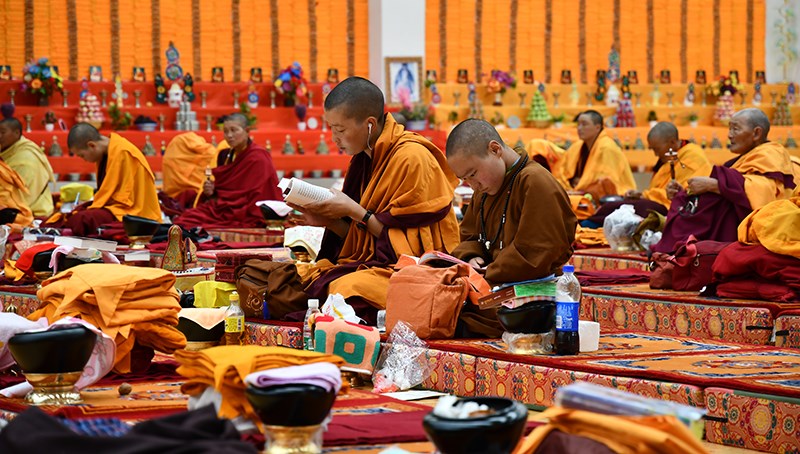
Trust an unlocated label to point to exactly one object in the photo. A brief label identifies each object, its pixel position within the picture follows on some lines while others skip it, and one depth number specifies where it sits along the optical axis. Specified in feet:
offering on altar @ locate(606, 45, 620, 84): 59.31
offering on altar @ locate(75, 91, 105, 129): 48.11
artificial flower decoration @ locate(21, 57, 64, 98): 48.52
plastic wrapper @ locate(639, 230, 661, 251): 30.80
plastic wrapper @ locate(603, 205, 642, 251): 31.14
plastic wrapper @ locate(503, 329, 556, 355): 16.43
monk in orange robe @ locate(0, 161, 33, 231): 35.40
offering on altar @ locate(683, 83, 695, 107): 58.65
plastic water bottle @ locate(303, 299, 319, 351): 18.11
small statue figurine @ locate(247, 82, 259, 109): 52.16
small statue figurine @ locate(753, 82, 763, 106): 59.21
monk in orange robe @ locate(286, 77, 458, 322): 20.13
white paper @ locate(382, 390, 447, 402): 16.28
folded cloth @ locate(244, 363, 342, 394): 10.14
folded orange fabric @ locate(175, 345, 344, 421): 10.77
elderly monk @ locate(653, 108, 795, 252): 26.68
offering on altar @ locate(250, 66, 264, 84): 53.98
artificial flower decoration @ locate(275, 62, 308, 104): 51.83
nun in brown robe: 17.42
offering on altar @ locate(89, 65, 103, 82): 52.16
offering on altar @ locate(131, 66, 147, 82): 52.75
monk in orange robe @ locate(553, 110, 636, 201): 39.83
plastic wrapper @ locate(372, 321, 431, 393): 16.94
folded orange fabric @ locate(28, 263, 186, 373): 15.17
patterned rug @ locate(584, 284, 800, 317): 20.80
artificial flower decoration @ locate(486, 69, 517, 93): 54.90
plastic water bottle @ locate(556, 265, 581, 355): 16.17
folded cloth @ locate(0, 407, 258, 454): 9.00
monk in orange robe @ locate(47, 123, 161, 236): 34.09
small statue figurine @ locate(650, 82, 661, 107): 58.29
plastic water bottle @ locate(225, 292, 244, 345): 19.25
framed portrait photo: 54.54
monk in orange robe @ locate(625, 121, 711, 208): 34.86
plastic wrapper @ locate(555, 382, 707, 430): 8.64
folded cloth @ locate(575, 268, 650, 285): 25.99
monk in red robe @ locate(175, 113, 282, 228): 38.17
